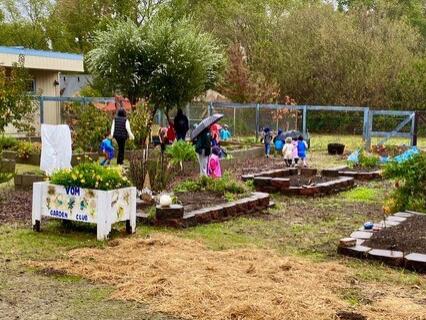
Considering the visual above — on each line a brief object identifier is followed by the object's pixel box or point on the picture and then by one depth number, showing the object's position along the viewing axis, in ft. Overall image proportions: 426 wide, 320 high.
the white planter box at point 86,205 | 28.99
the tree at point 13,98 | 50.03
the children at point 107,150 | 55.36
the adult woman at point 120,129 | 55.42
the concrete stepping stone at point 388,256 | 25.00
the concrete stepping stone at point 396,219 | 31.34
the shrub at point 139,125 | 67.92
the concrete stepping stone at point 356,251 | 26.27
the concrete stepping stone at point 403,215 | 32.35
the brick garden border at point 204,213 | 32.12
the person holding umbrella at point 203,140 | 47.80
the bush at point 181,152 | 55.77
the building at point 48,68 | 96.23
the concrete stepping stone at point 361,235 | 28.60
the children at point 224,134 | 85.79
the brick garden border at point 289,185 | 44.19
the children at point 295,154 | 58.85
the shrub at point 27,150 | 61.87
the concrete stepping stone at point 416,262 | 24.34
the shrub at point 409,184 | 34.53
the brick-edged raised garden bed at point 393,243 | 24.95
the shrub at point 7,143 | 66.33
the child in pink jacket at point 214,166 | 45.55
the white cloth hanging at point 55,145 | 50.03
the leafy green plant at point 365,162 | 58.85
